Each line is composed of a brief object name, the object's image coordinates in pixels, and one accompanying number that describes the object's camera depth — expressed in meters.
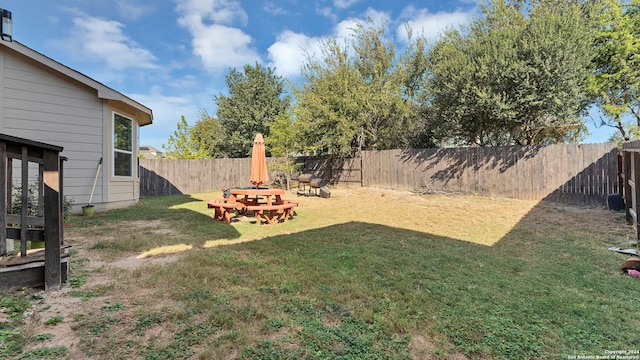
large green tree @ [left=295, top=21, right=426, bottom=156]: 14.11
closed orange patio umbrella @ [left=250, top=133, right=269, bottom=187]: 6.96
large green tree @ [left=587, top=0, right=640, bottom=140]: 9.80
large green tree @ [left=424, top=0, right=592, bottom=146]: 9.30
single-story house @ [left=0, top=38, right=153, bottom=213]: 6.35
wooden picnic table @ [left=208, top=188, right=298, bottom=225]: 6.24
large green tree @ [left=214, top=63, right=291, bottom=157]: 20.56
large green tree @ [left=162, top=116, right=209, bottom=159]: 19.47
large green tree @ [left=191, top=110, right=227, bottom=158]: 21.61
